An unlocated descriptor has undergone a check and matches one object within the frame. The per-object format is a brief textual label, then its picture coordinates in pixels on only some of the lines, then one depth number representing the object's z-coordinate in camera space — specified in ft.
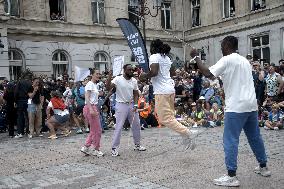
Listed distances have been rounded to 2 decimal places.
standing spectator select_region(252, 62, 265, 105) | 43.16
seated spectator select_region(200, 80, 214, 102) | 46.40
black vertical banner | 31.28
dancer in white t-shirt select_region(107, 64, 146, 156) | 24.40
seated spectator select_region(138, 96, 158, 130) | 44.33
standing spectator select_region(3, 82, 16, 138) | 41.04
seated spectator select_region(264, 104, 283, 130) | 35.10
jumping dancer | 22.27
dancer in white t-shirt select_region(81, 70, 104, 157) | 24.61
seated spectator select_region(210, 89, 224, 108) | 45.77
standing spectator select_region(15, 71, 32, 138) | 39.22
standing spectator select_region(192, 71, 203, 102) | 50.88
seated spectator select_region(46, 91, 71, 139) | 36.52
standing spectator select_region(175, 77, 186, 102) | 50.44
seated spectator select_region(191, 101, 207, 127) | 42.98
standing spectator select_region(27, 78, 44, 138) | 38.75
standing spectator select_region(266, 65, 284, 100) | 41.73
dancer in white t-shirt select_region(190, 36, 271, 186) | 16.06
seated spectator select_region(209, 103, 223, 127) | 41.48
